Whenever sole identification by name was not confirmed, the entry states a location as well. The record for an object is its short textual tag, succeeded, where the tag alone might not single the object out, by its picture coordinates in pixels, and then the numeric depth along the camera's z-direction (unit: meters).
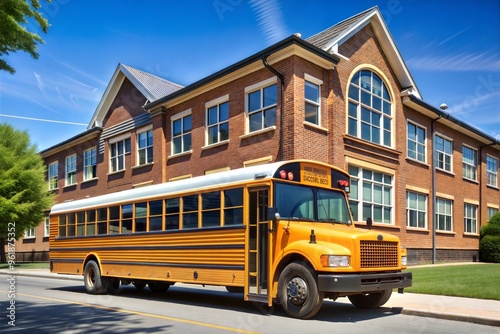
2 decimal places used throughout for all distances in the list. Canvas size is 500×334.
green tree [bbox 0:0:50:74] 10.23
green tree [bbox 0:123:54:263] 31.73
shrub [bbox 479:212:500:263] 28.88
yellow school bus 8.91
